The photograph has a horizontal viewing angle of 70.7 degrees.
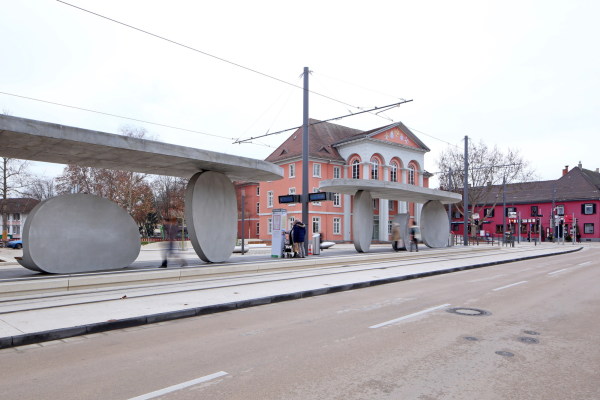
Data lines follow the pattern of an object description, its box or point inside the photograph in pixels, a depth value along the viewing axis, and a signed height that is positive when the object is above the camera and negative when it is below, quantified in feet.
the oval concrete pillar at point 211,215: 48.26 +0.91
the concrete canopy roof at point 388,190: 66.74 +5.77
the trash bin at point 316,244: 66.44 -3.41
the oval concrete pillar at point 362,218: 73.10 +0.75
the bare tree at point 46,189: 146.51 +16.77
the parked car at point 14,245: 142.72 -7.54
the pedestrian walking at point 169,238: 44.80 -1.68
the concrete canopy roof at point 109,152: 32.91 +6.56
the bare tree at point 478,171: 169.68 +20.68
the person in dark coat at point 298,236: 57.72 -1.87
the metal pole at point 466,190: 104.99 +8.04
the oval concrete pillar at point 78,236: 36.96 -1.27
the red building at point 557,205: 199.62 +8.64
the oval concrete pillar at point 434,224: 93.91 -0.40
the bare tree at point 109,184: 135.44 +12.68
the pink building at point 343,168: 147.23 +20.02
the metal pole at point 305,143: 59.67 +11.32
